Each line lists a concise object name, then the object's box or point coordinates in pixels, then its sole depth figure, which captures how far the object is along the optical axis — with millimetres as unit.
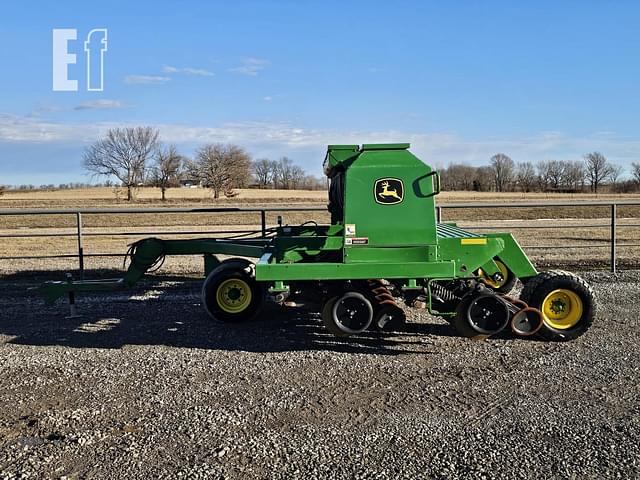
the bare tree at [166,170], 76875
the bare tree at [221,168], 75438
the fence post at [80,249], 9784
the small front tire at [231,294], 7473
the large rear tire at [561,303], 6625
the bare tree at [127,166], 76688
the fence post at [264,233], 8925
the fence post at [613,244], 11031
